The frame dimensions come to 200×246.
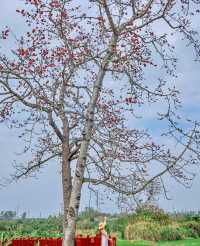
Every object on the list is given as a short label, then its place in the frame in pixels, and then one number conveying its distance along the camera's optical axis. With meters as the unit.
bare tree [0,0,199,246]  9.62
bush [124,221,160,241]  19.94
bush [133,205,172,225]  21.72
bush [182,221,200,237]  21.66
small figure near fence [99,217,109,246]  10.82
